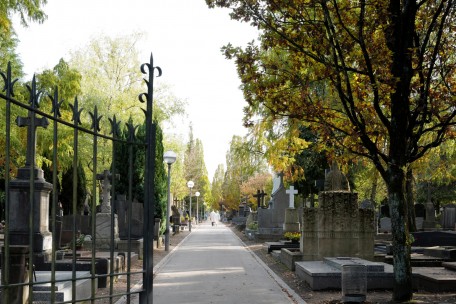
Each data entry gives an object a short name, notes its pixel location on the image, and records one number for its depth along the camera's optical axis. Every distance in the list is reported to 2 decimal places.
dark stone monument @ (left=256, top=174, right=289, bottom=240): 31.54
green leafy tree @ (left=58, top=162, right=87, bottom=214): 36.20
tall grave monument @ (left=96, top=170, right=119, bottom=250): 17.72
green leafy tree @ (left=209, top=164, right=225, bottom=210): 125.38
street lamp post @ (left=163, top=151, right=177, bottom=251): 21.88
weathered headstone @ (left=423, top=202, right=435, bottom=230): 34.38
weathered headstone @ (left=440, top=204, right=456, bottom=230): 32.62
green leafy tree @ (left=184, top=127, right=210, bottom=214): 82.44
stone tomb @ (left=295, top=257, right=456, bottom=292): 10.73
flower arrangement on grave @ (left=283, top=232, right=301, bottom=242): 21.15
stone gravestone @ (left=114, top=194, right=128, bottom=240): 20.36
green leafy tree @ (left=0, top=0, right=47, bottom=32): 13.33
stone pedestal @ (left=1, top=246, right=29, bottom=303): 6.26
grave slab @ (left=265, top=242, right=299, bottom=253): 20.41
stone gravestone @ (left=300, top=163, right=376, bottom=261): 14.38
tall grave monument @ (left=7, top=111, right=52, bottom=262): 11.87
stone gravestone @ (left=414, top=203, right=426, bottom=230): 39.56
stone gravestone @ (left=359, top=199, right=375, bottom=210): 33.34
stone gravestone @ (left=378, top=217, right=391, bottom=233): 35.88
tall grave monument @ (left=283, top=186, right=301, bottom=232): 27.20
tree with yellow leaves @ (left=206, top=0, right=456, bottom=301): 9.31
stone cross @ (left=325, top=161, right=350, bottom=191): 15.58
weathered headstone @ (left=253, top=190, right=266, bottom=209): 45.83
